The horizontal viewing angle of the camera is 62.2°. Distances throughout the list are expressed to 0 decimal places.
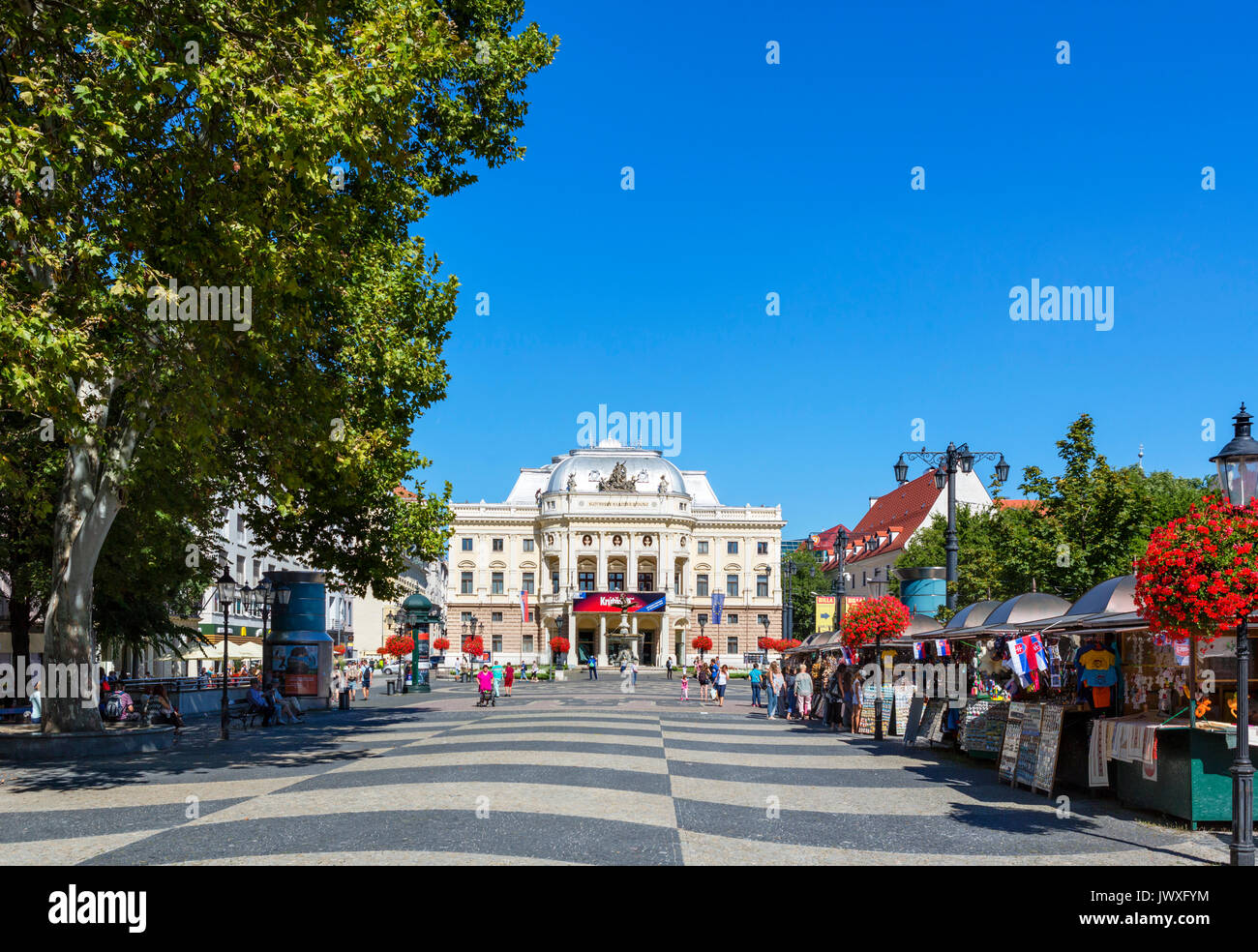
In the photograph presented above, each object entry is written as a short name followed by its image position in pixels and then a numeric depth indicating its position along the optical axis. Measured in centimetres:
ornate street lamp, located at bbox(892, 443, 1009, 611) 2541
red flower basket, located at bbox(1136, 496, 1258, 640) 998
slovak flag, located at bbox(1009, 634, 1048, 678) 1608
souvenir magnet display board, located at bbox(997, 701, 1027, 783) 1559
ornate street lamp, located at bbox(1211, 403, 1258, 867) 948
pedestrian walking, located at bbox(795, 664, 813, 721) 3138
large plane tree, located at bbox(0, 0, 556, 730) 1306
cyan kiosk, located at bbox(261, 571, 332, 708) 3266
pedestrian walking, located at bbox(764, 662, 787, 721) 3219
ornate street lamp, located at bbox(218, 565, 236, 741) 2414
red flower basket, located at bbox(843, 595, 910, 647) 2534
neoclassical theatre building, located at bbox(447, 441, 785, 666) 10462
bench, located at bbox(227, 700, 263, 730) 2760
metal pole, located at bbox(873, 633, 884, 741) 2459
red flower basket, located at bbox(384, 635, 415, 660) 5873
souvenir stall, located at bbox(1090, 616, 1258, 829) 1159
